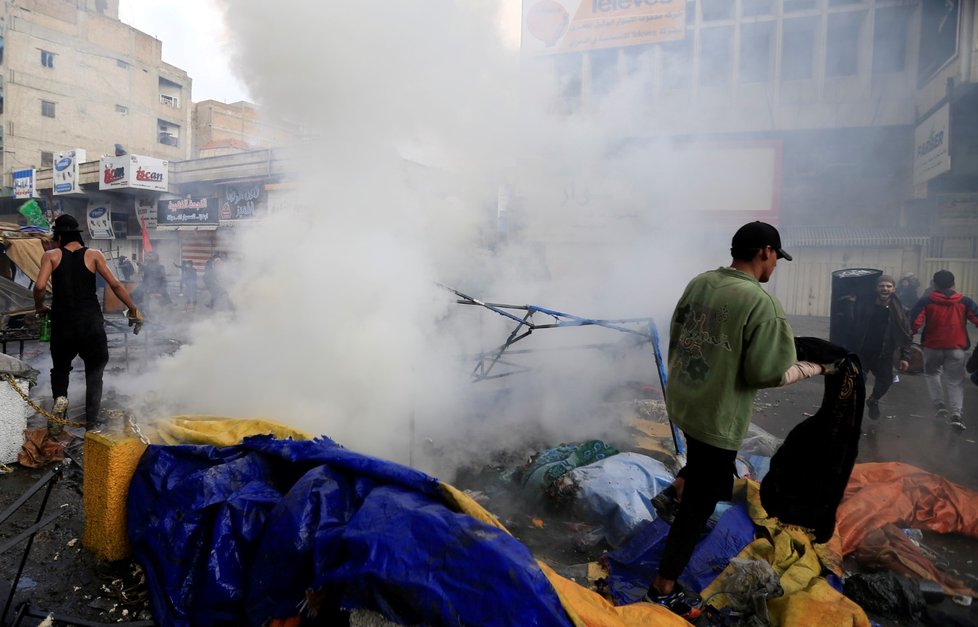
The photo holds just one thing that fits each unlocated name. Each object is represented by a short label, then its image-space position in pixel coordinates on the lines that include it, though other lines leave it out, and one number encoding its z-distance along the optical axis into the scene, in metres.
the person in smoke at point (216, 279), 7.79
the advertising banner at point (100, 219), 22.41
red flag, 19.90
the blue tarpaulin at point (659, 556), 2.21
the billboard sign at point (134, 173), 20.16
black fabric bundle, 2.06
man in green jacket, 1.88
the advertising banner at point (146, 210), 21.48
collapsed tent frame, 3.54
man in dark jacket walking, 5.19
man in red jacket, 4.86
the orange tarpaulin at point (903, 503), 2.81
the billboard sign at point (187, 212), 18.97
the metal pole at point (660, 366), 3.38
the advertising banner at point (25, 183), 24.22
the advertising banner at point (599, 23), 7.60
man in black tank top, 3.57
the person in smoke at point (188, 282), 13.57
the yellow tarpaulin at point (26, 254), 9.52
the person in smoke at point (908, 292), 9.39
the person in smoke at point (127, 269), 14.80
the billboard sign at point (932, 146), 10.39
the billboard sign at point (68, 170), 22.36
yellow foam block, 2.31
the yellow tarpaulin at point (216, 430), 2.59
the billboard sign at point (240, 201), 16.78
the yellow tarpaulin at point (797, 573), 1.81
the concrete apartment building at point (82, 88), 25.73
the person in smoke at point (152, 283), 12.30
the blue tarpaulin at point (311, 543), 1.45
